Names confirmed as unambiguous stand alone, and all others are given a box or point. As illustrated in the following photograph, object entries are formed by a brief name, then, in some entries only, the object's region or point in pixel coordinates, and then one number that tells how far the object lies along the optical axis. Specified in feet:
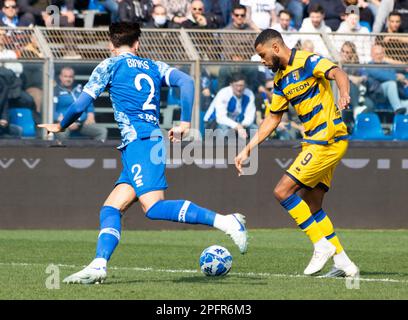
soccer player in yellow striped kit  33.55
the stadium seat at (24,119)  53.21
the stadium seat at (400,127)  57.11
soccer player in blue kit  29.99
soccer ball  32.53
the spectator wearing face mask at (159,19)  60.75
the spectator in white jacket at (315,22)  61.46
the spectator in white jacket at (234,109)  55.47
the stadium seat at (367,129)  56.80
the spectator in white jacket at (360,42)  57.93
